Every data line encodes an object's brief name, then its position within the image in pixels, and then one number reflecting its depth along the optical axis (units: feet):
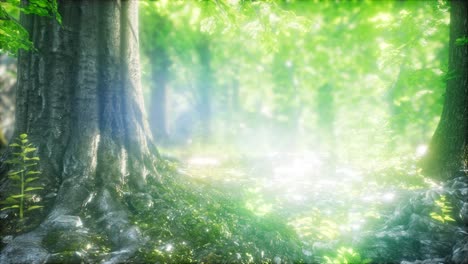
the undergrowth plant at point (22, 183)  10.85
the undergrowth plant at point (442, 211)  13.48
